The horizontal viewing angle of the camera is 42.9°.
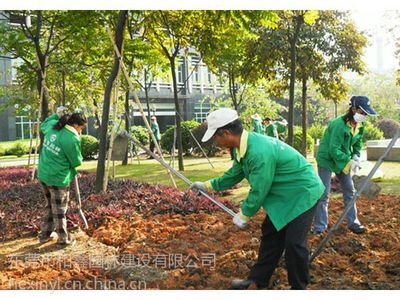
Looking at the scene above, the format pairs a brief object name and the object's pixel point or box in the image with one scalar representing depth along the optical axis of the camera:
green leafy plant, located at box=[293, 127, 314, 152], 11.12
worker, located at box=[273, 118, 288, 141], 10.67
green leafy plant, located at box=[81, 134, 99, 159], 11.40
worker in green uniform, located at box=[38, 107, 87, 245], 4.34
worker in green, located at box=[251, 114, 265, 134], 9.96
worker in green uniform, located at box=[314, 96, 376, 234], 4.25
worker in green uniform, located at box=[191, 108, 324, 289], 2.89
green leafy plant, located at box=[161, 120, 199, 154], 12.32
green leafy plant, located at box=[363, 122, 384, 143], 11.54
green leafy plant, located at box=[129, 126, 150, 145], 10.42
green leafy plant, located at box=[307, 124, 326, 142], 11.69
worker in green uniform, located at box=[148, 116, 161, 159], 9.40
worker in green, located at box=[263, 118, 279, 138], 10.06
